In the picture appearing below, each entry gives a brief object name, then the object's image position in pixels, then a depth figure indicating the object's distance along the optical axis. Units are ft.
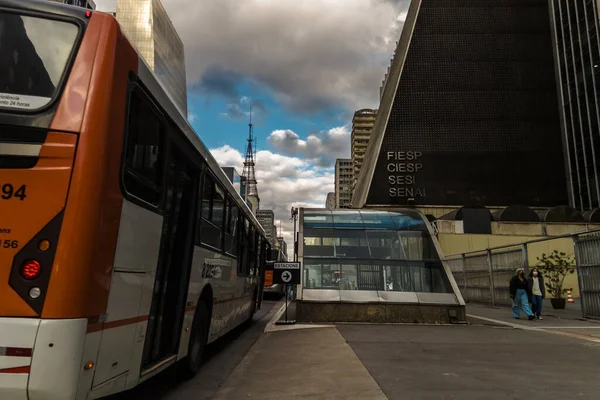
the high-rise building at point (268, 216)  399.85
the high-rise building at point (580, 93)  129.29
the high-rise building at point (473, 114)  166.71
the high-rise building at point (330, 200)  586.29
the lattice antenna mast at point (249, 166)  509.76
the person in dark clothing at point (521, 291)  45.03
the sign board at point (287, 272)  41.22
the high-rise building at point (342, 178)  579.48
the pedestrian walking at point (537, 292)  46.85
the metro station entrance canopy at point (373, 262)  43.09
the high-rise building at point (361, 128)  499.51
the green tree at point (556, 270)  62.18
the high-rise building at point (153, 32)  313.94
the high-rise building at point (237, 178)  283.18
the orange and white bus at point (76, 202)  9.46
